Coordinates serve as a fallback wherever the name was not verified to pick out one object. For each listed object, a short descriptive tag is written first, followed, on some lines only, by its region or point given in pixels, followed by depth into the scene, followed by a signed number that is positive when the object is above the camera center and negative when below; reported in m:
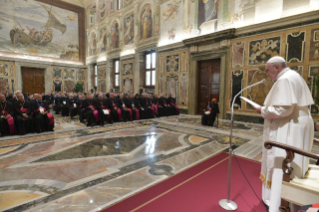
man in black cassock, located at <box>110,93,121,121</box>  8.16 -0.86
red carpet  2.23 -1.46
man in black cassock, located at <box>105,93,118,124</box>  8.15 -0.73
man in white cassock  1.84 -0.30
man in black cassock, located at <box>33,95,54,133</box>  5.99 -0.93
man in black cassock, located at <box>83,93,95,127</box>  7.25 -0.79
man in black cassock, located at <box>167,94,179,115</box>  10.64 -0.78
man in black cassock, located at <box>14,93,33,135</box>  5.68 -0.84
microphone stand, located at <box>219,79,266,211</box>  2.20 -1.44
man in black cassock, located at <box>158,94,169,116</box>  10.25 -0.88
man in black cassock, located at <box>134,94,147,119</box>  9.27 -0.93
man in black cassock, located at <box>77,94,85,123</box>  7.91 -0.99
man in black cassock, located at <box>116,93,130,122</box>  8.55 -0.89
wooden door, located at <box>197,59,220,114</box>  9.80 +0.62
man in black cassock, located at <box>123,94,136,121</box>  8.87 -0.74
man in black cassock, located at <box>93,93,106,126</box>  7.54 -0.64
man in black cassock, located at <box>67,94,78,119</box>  8.82 -0.74
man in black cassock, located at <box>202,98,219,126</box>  7.50 -0.97
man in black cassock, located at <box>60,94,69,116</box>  9.82 -0.95
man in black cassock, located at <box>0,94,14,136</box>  5.52 -0.84
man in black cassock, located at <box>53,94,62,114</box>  10.53 -0.81
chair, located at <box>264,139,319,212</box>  1.57 -0.87
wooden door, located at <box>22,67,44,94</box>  16.17 +1.03
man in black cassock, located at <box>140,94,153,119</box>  9.41 -0.82
